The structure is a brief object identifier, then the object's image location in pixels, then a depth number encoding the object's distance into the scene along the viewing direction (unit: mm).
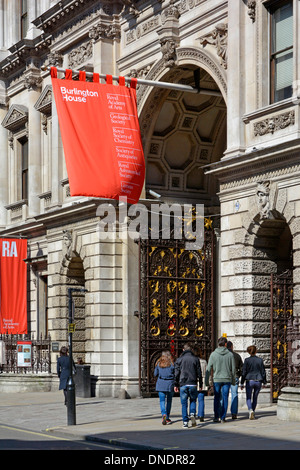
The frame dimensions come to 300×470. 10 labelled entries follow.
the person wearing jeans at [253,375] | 21969
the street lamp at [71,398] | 22266
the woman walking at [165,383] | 21750
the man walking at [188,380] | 20938
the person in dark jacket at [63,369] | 26391
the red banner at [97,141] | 26703
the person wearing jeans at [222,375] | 21406
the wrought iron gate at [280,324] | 24812
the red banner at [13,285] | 39094
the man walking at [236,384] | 22000
